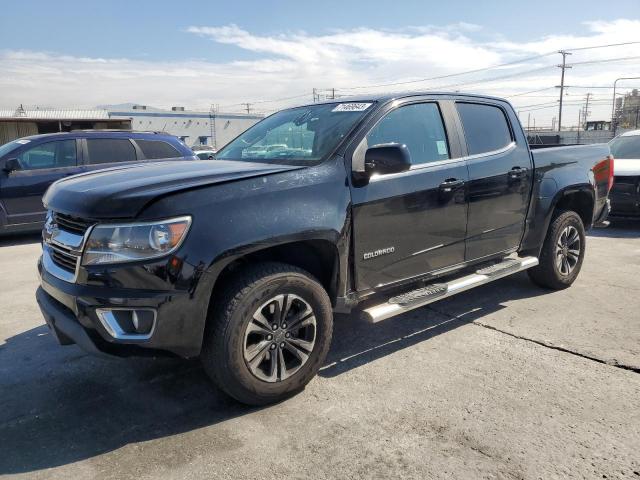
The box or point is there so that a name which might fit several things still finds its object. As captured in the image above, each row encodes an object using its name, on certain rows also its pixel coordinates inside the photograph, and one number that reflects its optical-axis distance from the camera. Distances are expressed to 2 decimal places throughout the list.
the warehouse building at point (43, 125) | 26.92
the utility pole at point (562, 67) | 64.82
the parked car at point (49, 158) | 8.30
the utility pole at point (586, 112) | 96.01
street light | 39.93
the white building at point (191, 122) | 46.69
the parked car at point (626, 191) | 8.94
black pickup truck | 2.71
